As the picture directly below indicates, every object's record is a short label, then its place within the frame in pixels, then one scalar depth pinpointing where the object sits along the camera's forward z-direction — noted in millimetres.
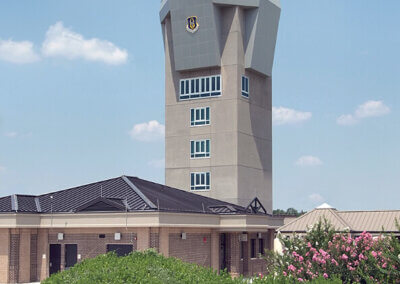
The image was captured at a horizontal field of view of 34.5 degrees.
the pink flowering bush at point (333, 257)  20375
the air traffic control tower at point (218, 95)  61250
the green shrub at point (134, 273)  17578
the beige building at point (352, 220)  50344
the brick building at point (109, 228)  36062
